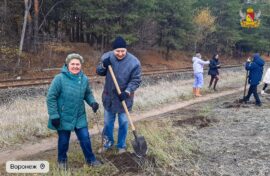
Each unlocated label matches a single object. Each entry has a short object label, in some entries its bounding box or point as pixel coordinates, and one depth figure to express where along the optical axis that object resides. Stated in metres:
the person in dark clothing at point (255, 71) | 8.31
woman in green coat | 3.52
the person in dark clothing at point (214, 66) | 10.99
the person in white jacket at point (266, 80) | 10.25
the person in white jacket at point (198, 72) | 9.96
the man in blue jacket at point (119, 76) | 4.04
